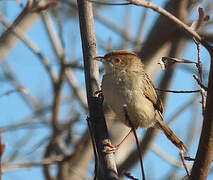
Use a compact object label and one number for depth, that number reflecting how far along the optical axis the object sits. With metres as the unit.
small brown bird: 8.02
